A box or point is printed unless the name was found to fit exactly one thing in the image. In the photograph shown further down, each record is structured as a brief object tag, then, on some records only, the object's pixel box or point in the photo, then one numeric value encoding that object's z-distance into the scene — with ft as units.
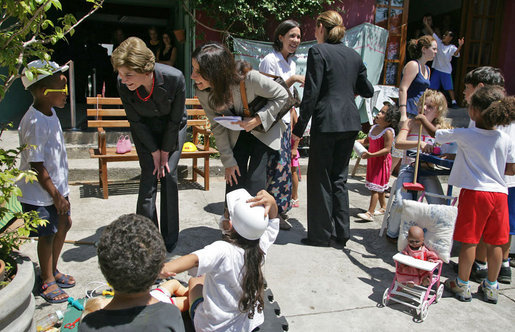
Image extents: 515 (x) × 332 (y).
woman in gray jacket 10.11
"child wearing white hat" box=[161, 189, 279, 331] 7.36
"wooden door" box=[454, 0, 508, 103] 32.71
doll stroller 10.08
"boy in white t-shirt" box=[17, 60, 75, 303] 8.86
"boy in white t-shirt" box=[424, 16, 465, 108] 28.89
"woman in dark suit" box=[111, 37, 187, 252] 10.12
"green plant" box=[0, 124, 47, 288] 6.91
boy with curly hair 5.44
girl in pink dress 15.98
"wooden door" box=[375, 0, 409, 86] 27.71
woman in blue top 16.84
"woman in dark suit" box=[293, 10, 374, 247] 12.44
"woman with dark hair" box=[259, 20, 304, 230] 13.47
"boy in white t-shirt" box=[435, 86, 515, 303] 10.41
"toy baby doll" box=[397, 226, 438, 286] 10.45
